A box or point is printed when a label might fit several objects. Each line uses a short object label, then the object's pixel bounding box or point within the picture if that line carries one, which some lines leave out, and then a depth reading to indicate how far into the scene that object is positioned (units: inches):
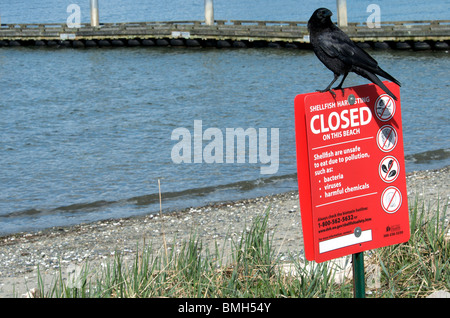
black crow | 195.6
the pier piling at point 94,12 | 2057.1
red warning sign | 177.0
